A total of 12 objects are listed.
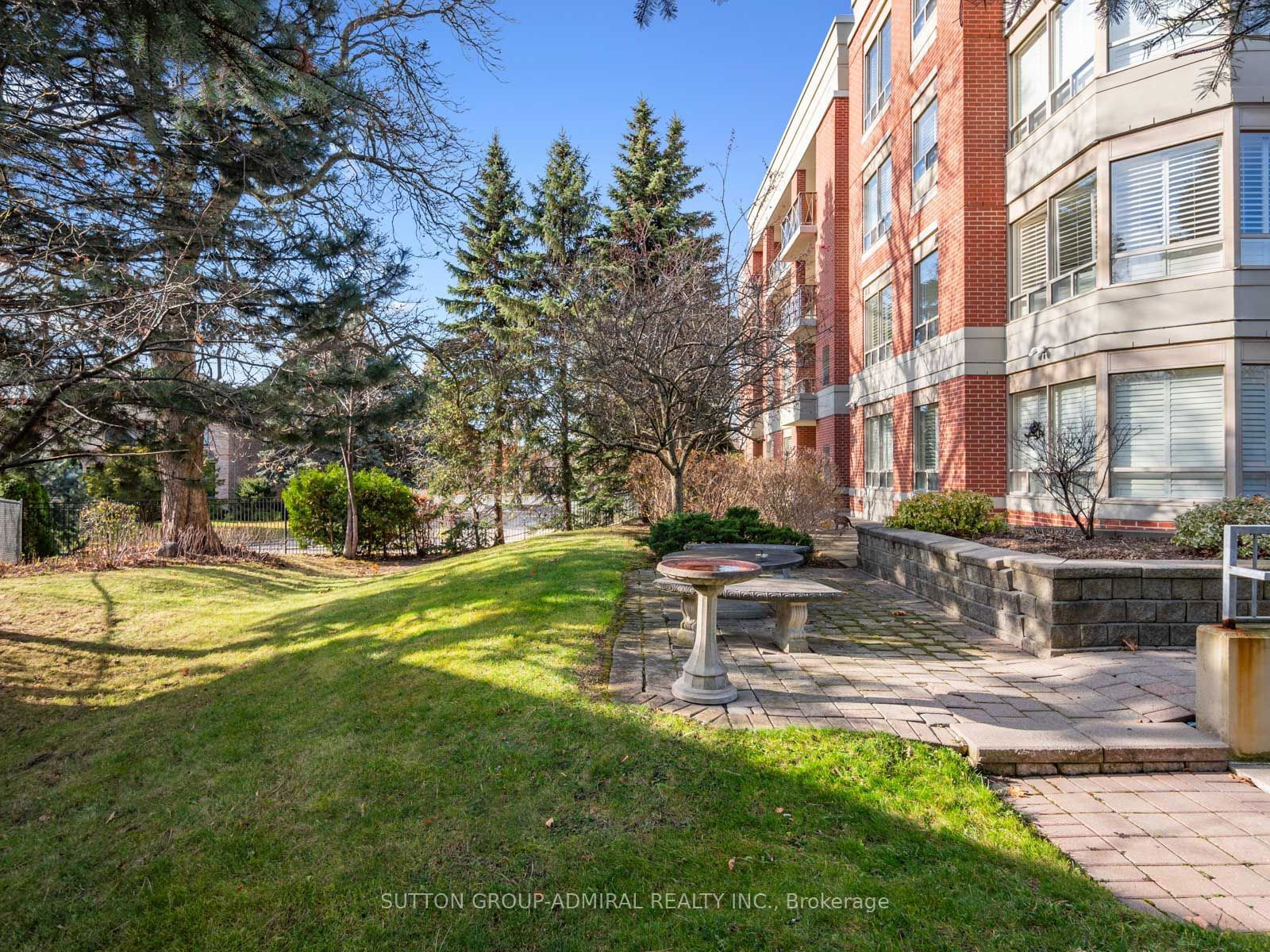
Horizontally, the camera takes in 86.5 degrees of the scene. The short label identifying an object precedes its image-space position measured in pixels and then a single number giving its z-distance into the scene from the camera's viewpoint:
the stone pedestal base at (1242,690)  3.90
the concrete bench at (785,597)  5.80
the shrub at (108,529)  12.70
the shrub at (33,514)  14.09
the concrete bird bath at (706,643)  4.60
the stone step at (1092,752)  3.80
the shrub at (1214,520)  6.70
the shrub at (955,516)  9.58
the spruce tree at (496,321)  19.62
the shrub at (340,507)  17.59
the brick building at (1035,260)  9.50
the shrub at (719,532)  9.81
